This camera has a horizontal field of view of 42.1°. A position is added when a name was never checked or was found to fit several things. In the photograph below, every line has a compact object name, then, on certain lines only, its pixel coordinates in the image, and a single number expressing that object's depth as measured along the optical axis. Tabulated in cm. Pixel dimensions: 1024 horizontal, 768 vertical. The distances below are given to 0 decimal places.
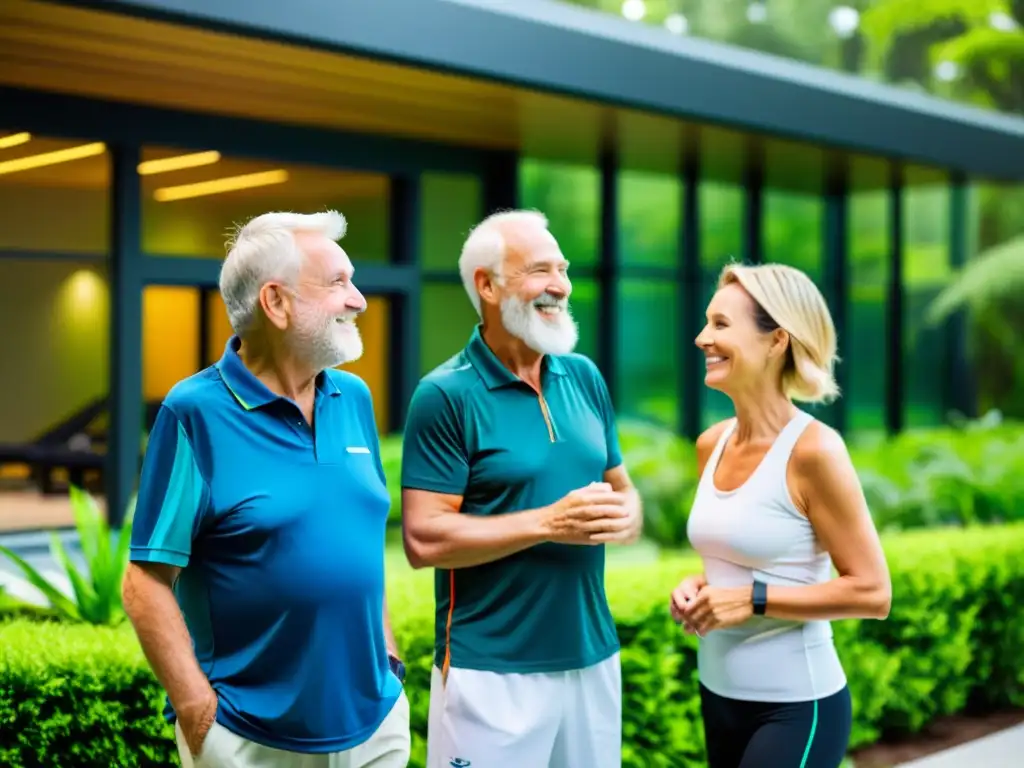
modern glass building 814
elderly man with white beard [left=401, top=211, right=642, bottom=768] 321
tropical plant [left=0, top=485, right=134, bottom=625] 532
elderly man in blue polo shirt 256
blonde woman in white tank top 315
